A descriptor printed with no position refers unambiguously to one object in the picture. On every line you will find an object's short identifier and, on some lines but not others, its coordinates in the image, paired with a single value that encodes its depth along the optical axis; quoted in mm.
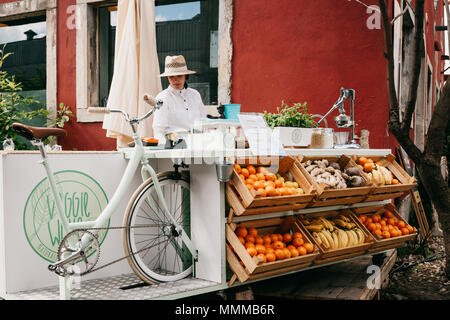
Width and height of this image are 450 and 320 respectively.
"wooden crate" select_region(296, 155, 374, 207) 3857
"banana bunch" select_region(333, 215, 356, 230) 4402
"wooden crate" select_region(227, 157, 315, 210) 3369
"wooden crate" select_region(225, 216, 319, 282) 3398
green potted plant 4234
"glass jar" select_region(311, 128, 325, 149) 4516
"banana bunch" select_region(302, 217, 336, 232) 4172
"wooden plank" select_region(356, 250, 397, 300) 4055
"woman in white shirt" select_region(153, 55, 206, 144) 5199
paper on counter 3801
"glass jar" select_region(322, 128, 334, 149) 4574
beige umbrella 5387
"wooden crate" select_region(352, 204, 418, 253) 4477
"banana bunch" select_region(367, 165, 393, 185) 4534
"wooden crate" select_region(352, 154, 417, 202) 4527
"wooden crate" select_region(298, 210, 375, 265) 3943
